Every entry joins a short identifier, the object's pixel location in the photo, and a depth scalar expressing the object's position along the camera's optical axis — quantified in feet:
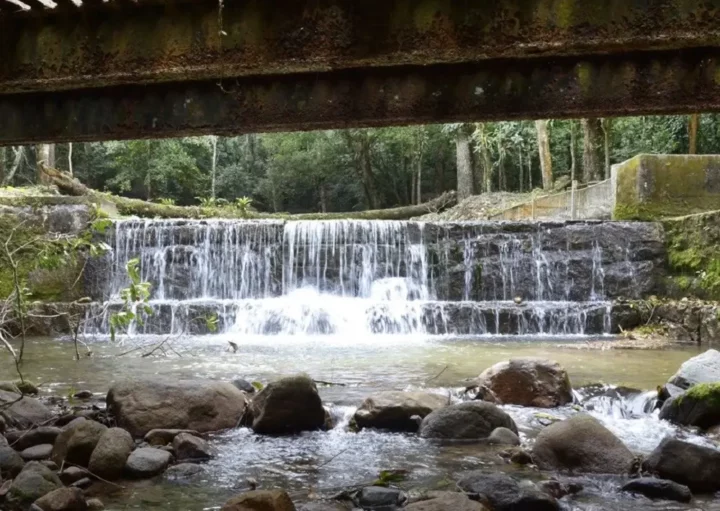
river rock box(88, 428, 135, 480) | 16.74
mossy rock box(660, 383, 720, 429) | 21.81
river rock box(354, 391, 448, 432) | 21.83
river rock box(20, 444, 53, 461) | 17.65
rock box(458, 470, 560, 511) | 14.85
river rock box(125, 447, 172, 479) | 16.88
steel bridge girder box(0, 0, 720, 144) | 11.57
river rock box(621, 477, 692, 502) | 15.90
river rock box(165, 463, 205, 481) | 16.97
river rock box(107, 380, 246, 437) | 20.26
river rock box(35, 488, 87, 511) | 13.96
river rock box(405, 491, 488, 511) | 13.92
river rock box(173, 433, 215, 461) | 18.43
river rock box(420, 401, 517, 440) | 20.84
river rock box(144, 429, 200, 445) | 19.30
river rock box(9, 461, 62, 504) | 14.69
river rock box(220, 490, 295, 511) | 13.60
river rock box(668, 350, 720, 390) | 24.77
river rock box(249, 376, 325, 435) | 21.34
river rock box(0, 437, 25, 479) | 16.30
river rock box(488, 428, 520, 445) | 20.27
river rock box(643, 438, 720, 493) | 16.49
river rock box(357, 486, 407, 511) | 15.16
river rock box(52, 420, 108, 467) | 17.29
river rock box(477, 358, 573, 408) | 25.03
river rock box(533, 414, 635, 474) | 17.83
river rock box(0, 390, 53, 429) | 20.65
